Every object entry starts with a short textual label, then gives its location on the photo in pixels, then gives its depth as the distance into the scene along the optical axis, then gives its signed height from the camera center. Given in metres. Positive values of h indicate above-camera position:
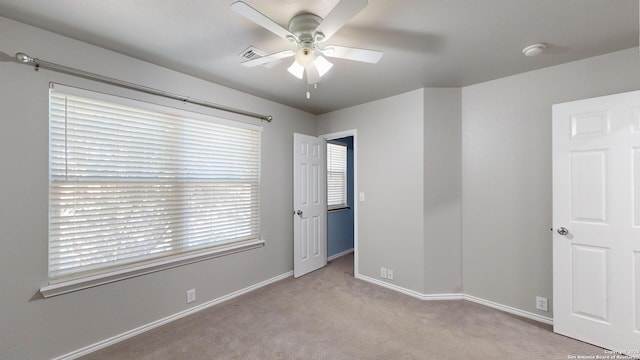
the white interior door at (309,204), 3.66 -0.36
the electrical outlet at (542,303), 2.44 -1.18
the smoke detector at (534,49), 2.05 +1.04
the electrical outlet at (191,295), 2.63 -1.17
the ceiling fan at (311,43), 1.41 +0.88
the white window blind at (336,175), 4.72 +0.08
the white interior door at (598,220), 1.97 -0.34
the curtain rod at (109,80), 1.78 +0.82
